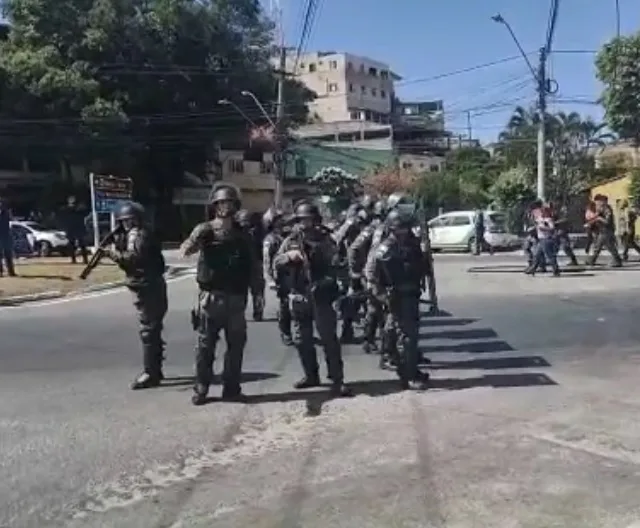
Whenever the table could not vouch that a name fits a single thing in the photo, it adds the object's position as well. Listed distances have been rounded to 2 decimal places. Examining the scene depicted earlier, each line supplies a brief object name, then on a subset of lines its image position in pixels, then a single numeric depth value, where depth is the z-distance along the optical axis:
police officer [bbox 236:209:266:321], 12.98
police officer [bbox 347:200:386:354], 10.16
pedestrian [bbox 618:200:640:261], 24.47
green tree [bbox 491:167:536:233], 42.28
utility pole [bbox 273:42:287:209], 42.74
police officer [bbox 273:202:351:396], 8.12
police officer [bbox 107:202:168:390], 8.58
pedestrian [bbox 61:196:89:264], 26.23
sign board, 25.73
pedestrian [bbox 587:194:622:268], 21.86
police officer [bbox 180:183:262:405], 7.72
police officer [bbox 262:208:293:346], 11.13
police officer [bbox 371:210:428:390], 8.26
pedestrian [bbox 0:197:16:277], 20.68
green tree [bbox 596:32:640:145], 26.72
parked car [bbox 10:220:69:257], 36.09
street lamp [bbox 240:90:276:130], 47.64
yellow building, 41.03
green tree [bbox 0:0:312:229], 44.19
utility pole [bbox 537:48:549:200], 31.28
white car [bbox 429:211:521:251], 36.84
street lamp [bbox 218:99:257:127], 48.11
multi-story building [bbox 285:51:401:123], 99.81
